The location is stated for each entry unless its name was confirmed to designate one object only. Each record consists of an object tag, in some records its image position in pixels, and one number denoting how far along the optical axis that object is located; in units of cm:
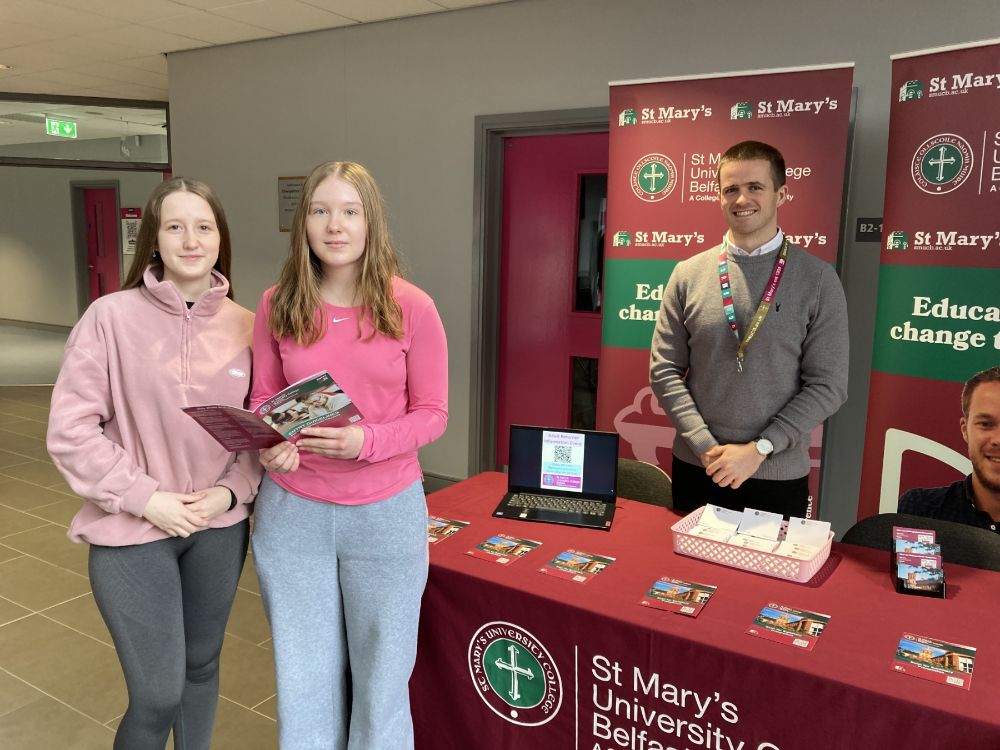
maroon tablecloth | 133
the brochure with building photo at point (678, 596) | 158
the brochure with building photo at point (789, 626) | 146
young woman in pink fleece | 162
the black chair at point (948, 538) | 195
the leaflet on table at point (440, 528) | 196
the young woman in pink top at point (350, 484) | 161
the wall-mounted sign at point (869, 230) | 341
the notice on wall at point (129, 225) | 1055
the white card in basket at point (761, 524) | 186
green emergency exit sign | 782
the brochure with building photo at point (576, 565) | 174
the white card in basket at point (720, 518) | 191
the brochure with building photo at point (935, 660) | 134
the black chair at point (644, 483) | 244
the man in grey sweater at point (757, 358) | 218
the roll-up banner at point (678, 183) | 322
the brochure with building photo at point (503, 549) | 183
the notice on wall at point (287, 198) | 531
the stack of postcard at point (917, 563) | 166
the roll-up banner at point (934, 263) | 271
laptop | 211
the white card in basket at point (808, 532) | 181
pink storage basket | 171
